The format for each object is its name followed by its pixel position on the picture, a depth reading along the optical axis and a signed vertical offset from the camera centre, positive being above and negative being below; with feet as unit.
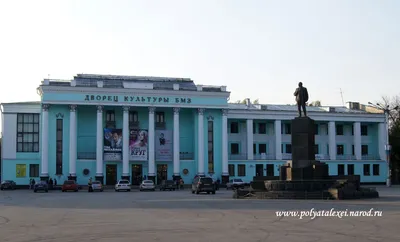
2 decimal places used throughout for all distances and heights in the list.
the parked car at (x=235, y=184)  192.97 -6.84
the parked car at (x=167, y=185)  197.77 -7.23
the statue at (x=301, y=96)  110.42 +13.19
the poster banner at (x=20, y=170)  221.25 -1.71
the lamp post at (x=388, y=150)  218.38 +4.88
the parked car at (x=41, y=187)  186.09 -7.03
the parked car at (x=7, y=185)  207.95 -7.07
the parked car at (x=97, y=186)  189.57 -7.04
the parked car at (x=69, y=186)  190.29 -6.94
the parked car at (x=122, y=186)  188.65 -6.97
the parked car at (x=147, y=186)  193.36 -7.19
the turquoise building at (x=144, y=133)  219.82 +13.01
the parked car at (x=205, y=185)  150.51 -5.51
